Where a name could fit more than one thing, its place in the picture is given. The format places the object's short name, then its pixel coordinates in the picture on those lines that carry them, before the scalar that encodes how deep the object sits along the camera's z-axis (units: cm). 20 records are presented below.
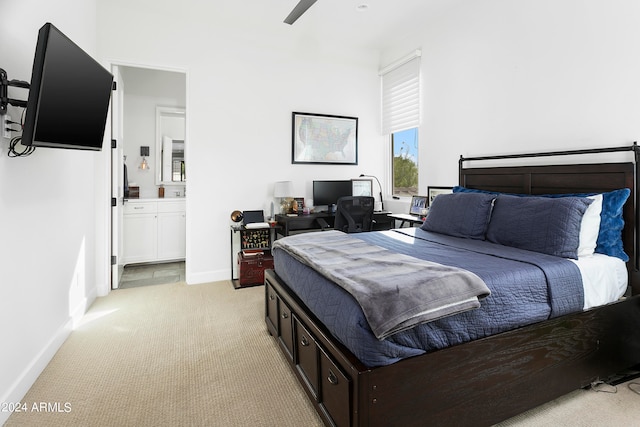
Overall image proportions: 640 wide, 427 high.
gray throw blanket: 129
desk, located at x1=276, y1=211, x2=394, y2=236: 395
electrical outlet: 168
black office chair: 376
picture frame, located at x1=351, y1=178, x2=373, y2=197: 464
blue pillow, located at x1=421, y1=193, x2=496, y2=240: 260
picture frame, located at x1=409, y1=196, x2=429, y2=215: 398
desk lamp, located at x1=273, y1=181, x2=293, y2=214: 411
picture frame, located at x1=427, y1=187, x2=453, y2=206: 374
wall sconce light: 501
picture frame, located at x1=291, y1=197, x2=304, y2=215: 420
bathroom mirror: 508
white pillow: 205
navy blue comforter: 133
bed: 132
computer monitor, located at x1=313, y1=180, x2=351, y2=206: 440
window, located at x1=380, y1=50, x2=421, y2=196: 422
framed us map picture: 442
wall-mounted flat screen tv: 165
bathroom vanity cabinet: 469
